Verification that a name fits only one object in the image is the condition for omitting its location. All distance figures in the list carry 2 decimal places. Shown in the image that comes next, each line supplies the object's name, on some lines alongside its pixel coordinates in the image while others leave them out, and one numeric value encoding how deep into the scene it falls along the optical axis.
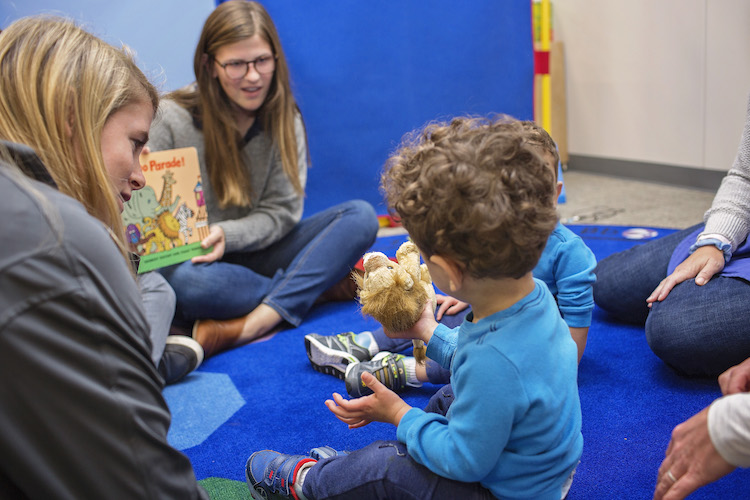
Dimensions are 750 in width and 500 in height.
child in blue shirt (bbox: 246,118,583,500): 0.71
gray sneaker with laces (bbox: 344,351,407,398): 1.32
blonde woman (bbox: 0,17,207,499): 0.52
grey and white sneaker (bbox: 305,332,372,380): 1.46
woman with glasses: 1.74
